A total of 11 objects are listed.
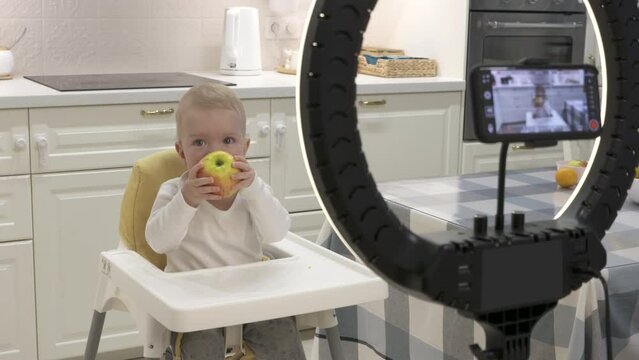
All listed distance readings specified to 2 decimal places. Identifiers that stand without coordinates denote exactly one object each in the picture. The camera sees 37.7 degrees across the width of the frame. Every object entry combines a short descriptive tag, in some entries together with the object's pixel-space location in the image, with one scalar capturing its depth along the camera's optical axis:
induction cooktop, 2.99
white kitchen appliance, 3.46
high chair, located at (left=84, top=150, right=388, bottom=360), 1.42
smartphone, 0.69
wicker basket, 3.54
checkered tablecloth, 1.47
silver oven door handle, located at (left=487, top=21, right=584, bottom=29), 3.61
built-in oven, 3.59
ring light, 0.64
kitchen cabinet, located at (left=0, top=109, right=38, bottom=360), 2.77
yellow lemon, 2.02
